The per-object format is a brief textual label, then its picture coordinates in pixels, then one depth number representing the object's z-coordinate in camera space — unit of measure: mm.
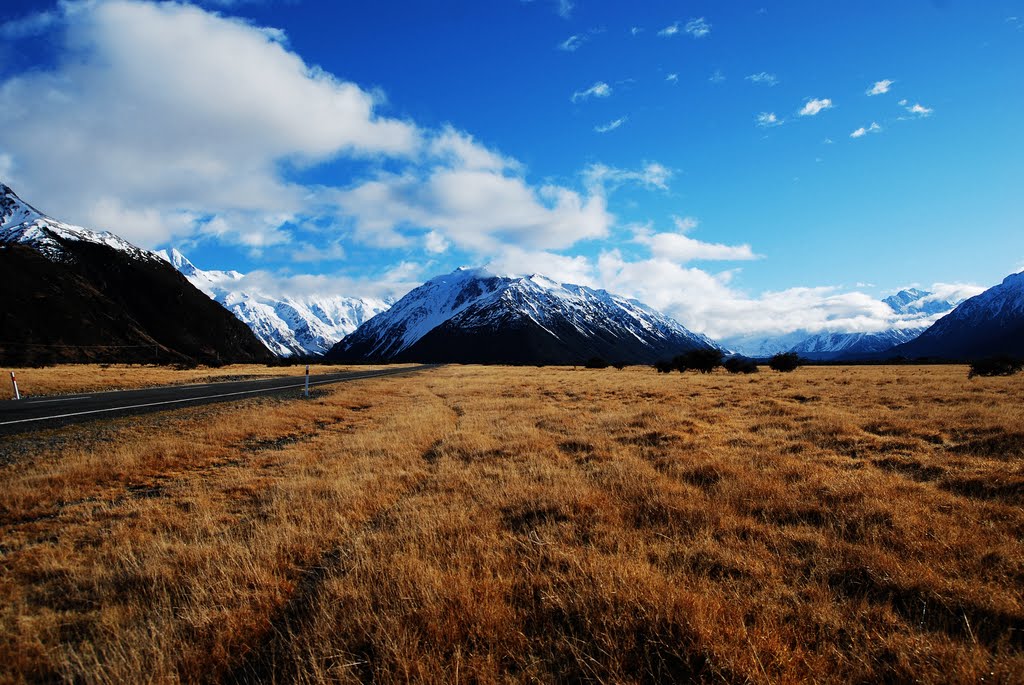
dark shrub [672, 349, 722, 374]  56250
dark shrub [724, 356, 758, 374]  54938
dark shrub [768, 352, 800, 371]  53331
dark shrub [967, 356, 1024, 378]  33000
